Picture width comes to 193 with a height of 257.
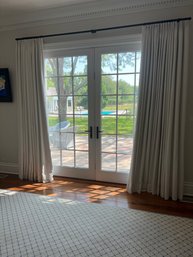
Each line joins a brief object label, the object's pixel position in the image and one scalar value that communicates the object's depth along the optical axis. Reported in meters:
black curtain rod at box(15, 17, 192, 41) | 2.74
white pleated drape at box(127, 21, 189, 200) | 2.78
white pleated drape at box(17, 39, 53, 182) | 3.50
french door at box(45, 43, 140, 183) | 3.28
